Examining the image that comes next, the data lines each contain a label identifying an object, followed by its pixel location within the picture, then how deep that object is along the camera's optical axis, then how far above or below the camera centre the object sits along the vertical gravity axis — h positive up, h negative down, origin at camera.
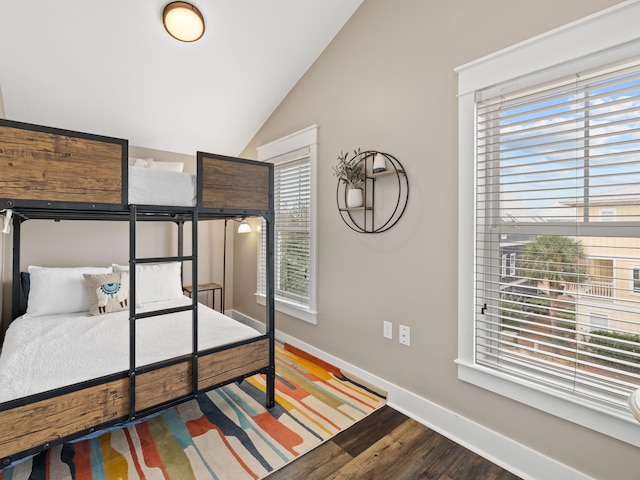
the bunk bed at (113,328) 1.42 -0.63
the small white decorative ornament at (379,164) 2.26 +0.51
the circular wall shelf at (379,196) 2.23 +0.30
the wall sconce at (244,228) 3.68 +0.11
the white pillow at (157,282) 2.95 -0.41
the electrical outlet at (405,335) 2.19 -0.65
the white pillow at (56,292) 2.62 -0.44
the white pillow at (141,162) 3.14 +0.73
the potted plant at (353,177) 2.42 +0.46
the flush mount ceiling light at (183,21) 2.22 +1.50
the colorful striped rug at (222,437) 1.66 -1.16
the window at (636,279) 1.37 -0.17
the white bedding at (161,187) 1.70 +0.27
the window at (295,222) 2.96 +0.16
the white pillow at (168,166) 3.24 +0.71
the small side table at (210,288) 3.73 -0.58
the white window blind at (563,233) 1.40 +0.03
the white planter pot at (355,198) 2.41 +0.30
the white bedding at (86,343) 1.58 -0.65
